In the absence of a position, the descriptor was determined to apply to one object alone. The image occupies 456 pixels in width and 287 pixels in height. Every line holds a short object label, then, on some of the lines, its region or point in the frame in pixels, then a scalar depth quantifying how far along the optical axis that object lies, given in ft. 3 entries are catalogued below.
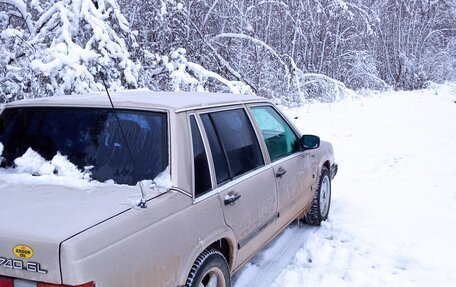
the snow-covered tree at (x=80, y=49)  22.06
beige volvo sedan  6.20
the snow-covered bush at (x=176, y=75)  29.30
